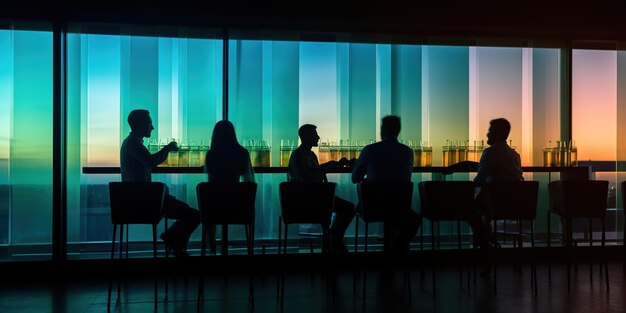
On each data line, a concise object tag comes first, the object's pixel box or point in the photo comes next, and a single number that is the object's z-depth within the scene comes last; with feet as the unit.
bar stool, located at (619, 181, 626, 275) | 17.45
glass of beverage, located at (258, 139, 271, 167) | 19.38
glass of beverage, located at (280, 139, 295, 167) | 19.76
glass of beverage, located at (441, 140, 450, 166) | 20.62
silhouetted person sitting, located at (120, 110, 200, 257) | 17.06
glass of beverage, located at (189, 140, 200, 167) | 19.15
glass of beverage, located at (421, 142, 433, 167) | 20.36
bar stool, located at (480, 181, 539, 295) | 16.42
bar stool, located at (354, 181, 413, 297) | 15.47
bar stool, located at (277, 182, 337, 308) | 14.96
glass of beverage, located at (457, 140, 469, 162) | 20.52
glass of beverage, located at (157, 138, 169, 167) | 19.01
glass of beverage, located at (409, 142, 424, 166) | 20.33
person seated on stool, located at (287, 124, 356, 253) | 17.54
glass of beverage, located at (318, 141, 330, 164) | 20.24
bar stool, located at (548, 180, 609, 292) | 16.83
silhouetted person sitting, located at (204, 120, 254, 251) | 17.01
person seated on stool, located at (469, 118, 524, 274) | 17.62
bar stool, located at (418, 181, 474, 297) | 16.02
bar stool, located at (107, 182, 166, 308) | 14.57
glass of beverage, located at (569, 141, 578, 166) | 20.79
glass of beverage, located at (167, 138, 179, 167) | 19.02
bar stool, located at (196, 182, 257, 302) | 14.71
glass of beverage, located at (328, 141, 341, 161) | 20.20
